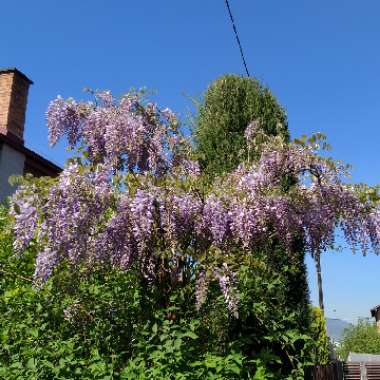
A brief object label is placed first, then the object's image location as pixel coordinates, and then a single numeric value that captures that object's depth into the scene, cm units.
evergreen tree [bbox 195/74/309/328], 1079
